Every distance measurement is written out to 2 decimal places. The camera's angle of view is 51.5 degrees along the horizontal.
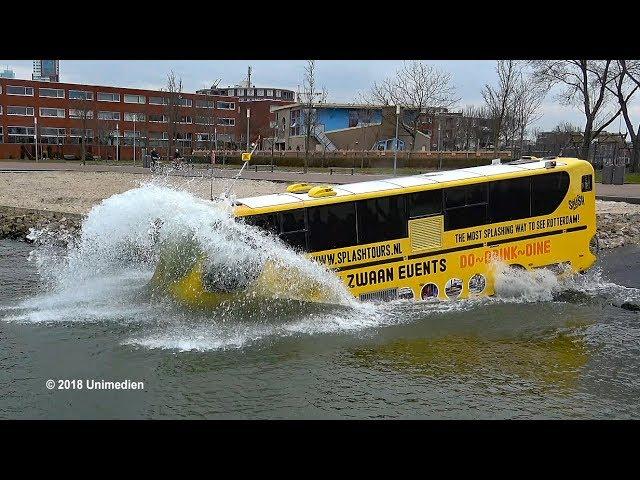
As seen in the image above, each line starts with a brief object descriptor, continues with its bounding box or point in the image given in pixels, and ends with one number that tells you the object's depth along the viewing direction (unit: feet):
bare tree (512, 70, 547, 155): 165.17
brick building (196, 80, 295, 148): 311.88
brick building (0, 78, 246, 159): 281.13
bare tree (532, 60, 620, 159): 160.15
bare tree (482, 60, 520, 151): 143.76
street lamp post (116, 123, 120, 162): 268.68
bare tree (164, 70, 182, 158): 265.54
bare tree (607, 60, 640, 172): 155.84
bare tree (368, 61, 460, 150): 166.97
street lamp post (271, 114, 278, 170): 293.43
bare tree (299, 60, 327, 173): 185.82
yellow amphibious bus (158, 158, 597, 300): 43.80
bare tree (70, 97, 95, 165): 274.89
